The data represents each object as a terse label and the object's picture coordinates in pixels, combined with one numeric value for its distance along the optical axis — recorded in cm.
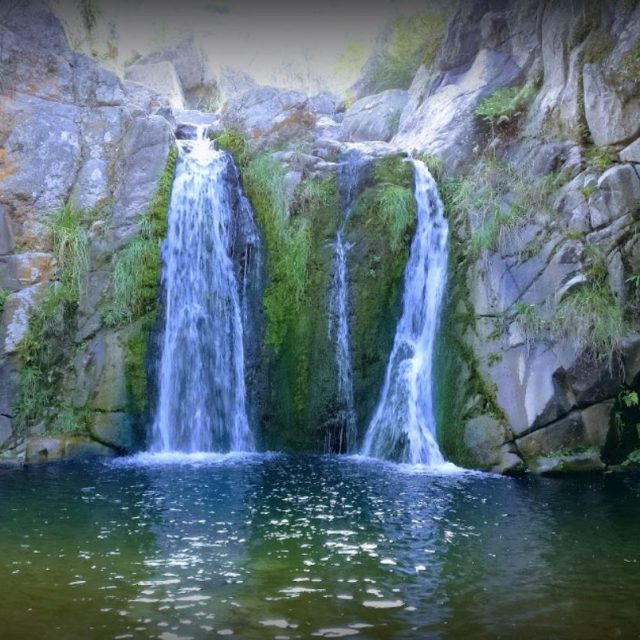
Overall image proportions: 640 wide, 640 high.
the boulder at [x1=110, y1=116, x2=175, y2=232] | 1202
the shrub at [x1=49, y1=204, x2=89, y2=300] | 1145
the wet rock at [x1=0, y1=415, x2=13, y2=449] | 1045
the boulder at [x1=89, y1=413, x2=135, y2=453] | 1047
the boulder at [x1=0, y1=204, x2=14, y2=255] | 1173
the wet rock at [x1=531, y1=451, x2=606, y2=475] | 880
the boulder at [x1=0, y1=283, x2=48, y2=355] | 1099
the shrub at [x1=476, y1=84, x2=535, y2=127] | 1227
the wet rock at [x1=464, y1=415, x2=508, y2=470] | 921
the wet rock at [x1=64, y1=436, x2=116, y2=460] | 1025
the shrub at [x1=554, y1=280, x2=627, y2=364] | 902
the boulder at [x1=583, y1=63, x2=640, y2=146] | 1011
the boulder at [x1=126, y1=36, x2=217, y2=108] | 2289
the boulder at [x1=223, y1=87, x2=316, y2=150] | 1375
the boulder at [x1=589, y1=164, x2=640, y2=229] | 975
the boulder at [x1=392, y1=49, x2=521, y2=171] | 1276
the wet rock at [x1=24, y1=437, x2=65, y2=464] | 1005
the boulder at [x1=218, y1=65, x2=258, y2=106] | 2523
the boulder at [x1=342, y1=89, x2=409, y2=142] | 1642
